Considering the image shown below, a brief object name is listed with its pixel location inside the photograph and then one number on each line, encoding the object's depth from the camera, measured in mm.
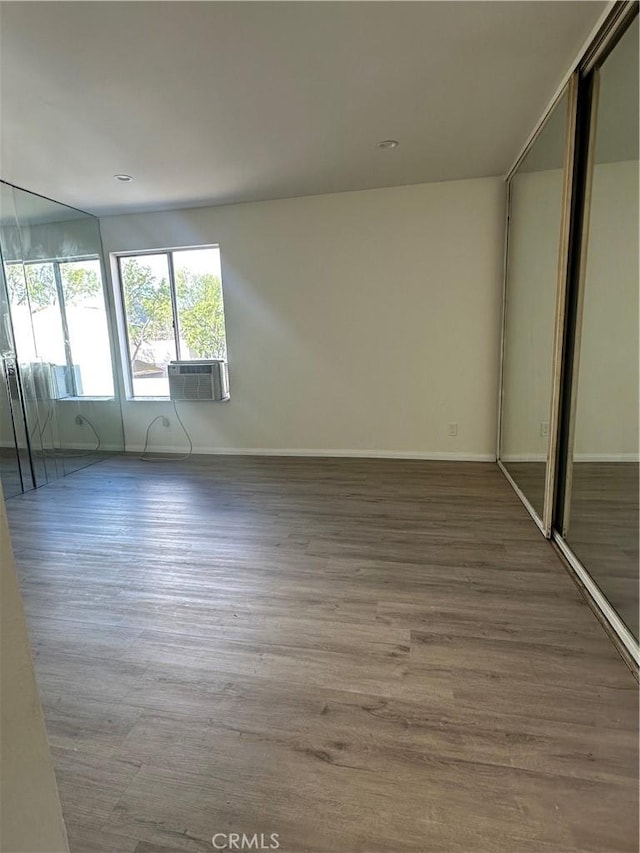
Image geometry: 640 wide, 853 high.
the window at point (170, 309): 4789
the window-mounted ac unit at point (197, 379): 4676
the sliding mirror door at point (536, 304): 2484
